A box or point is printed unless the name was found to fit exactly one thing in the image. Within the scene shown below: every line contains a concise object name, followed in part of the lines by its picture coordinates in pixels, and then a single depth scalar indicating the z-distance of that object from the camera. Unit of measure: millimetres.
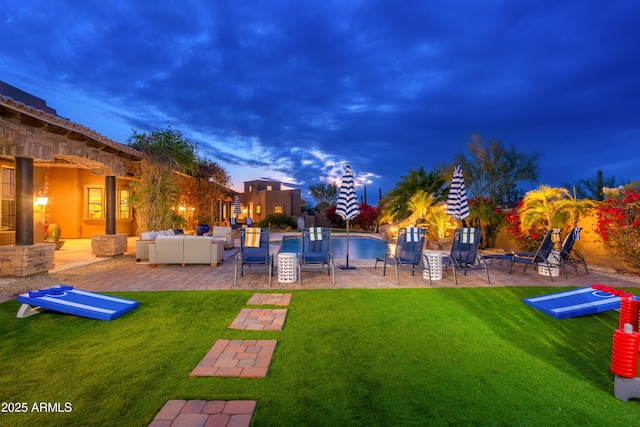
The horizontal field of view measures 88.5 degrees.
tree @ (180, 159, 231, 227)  16812
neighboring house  30328
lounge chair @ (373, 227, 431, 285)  6652
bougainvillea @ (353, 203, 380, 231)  23556
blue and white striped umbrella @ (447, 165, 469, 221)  9211
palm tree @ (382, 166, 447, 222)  15594
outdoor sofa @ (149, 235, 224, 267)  7949
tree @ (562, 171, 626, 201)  20172
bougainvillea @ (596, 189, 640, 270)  7266
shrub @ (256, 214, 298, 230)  25250
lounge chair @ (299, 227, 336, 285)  6871
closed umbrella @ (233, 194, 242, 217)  23672
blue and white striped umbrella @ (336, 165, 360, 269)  8438
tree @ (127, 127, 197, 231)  11203
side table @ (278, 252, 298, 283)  6305
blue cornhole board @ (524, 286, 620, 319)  4254
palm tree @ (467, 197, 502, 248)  11797
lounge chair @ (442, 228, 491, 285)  7016
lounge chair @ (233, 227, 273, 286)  6684
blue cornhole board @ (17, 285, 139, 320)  4078
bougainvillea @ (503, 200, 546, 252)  9758
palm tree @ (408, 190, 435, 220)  14664
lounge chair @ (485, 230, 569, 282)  6889
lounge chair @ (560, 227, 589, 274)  7281
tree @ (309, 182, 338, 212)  37844
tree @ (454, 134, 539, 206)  21812
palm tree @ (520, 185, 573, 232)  9317
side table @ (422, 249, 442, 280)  6598
